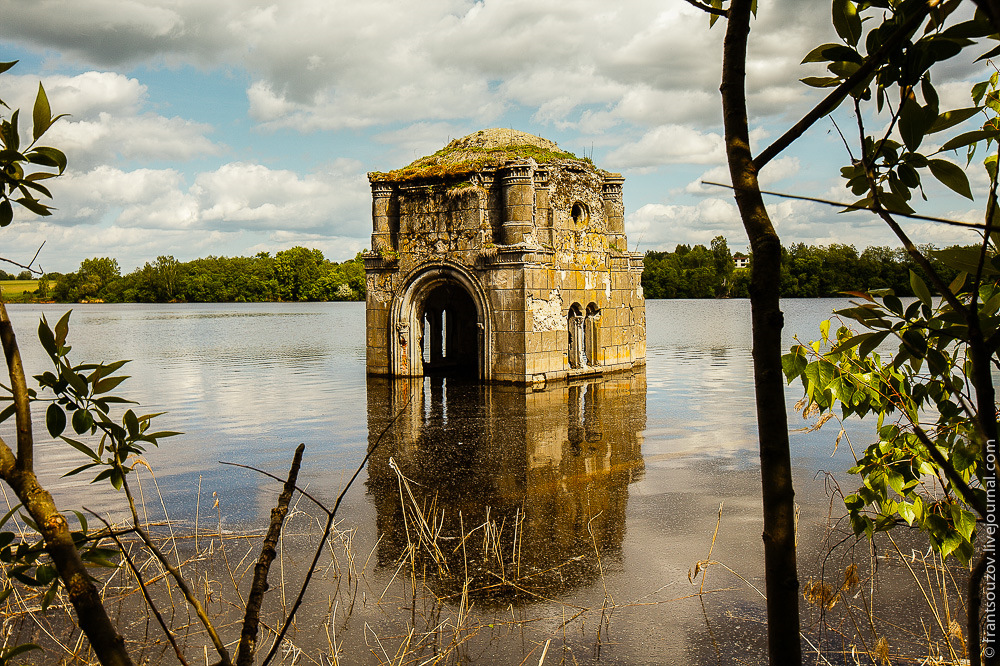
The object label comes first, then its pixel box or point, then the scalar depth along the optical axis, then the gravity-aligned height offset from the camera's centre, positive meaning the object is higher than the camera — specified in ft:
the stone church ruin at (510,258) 55.93 +4.66
